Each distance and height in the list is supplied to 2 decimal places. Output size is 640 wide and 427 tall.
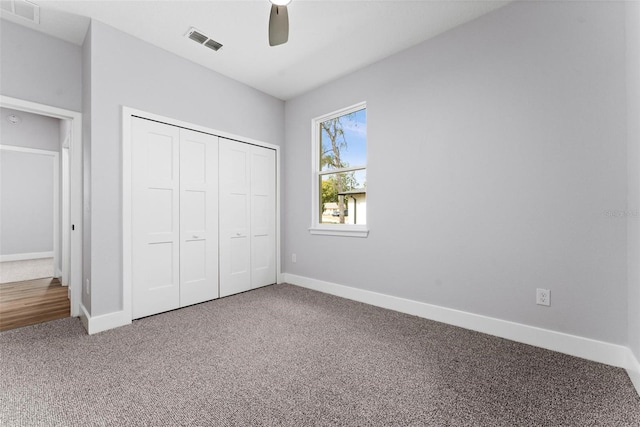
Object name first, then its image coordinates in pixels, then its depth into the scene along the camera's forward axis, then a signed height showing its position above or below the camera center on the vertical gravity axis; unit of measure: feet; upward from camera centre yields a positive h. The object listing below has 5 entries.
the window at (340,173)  11.08 +1.70
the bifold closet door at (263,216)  12.35 -0.19
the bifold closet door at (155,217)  8.80 -0.18
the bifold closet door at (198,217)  9.95 -0.19
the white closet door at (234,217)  11.18 -0.21
